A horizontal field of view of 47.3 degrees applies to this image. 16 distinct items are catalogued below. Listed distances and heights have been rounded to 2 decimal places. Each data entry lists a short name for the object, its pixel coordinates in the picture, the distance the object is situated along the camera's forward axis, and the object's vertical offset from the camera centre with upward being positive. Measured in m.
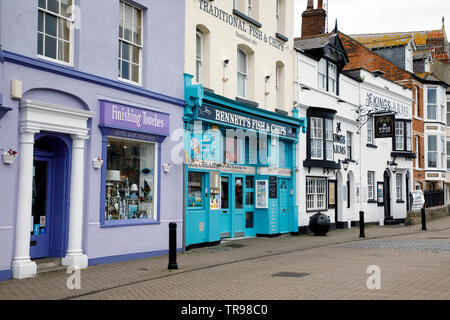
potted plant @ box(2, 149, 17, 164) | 10.12 +0.68
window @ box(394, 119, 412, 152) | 30.56 +3.35
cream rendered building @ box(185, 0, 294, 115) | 16.31 +5.01
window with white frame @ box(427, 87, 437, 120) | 35.44 +6.02
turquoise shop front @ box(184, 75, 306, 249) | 15.75 +0.78
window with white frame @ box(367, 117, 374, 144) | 27.97 +3.26
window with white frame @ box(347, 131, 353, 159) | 26.12 +2.41
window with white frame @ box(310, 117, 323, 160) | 22.44 +2.39
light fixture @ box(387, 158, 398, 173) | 29.62 +1.53
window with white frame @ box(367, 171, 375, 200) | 27.97 +0.37
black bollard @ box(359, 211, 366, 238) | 19.75 -1.39
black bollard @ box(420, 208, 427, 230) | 23.66 -1.36
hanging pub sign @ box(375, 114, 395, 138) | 25.64 +3.33
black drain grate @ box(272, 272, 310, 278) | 10.44 -1.73
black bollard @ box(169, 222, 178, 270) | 11.46 -1.24
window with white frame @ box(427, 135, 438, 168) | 35.53 +2.87
